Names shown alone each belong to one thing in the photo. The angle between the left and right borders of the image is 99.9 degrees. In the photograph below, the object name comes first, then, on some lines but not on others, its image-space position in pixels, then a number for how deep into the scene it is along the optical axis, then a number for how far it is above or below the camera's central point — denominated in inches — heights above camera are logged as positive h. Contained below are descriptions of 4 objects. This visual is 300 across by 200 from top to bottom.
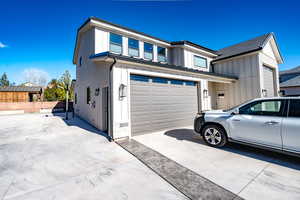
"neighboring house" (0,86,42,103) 693.9 +62.7
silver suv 115.0 -26.1
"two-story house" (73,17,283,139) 209.9 +53.8
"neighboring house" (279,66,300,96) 715.4 +111.3
